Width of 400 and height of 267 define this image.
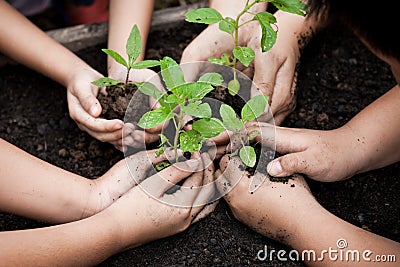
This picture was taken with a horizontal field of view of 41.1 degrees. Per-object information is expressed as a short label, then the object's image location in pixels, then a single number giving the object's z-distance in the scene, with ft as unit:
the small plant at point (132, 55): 4.52
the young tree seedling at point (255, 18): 4.21
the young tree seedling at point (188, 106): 4.12
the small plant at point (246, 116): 4.31
